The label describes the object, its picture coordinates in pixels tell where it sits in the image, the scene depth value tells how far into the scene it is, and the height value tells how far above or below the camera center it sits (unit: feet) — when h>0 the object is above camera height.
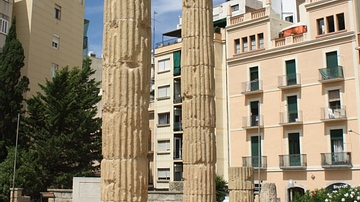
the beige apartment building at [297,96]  74.23 +11.17
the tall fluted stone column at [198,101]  32.42 +4.28
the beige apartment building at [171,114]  91.45 +9.65
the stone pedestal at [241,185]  39.29 -2.09
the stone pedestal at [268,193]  50.39 -3.57
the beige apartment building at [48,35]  81.25 +23.17
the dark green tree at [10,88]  70.64 +11.20
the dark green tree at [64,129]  66.54 +4.63
